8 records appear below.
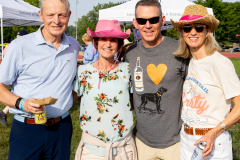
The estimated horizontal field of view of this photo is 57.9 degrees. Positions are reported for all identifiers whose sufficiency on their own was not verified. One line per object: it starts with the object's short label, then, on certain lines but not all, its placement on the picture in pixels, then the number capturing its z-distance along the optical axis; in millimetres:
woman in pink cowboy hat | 2238
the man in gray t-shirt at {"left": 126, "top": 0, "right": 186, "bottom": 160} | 2361
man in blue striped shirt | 2188
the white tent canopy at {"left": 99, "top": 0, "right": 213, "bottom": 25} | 7684
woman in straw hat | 1905
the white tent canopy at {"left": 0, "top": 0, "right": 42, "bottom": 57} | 8144
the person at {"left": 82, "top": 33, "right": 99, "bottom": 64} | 6074
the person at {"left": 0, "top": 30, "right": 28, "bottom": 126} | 5309
